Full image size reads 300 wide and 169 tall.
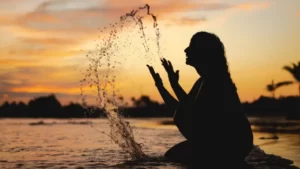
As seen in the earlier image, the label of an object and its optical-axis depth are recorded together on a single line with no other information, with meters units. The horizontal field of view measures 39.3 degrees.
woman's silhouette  2.79
